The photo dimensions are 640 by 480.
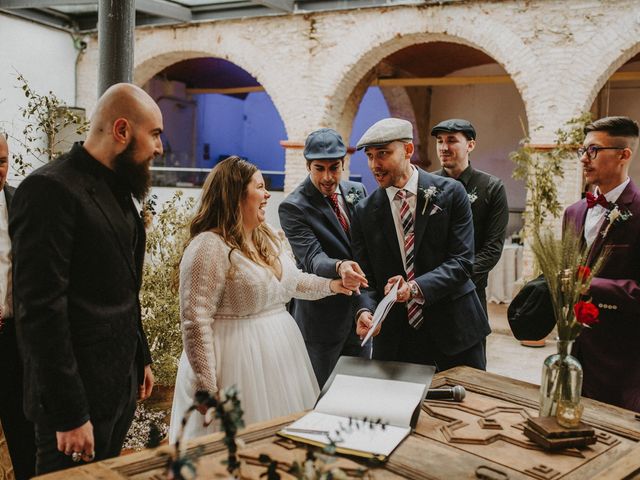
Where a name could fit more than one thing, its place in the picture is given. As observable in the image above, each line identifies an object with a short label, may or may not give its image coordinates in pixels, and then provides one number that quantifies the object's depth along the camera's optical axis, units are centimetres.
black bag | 266
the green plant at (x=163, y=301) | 450
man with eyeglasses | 283
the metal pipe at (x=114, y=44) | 432
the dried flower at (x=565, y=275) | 204
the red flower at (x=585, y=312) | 199
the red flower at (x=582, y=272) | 204
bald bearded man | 195
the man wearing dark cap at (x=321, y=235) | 351
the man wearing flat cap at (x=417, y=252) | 298
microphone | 233
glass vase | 204
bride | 262
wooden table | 173
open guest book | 190
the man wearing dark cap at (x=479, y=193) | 404
